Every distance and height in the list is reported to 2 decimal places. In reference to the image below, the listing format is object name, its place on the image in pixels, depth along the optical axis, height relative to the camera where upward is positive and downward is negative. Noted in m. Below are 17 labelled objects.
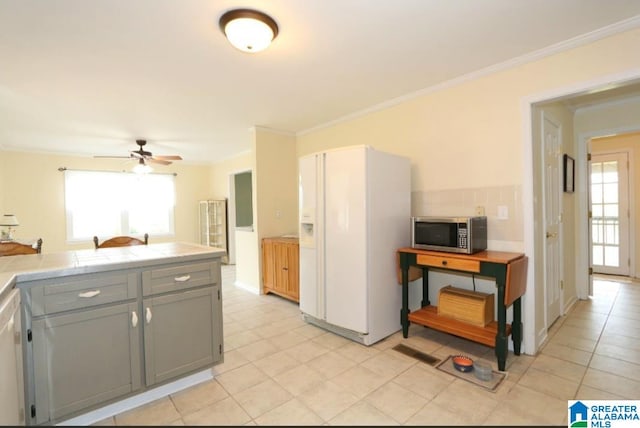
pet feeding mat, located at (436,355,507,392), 1.98 -1.20
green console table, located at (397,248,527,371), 2.14 -0.63
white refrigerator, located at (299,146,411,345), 2.59 -0.24
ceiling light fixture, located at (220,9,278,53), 1.79 +1.14
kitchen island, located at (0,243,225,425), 1.54 -0.65
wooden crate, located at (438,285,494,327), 2.42 -0.83
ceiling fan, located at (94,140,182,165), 4.39 +0.84
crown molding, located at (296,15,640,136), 1.99 +1.20
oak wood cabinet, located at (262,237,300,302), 3.76 -0.75
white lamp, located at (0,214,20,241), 4.28 -0.10
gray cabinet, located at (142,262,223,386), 1.87 -0.72
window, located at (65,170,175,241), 5.76 +0.21
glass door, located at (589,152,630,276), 4.75 -0.13
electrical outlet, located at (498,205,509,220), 2.53 -0.04
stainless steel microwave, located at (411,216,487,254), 2.36 -0.22
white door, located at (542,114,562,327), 2.68 -0.09
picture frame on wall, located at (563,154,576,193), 3.25 +0.36
